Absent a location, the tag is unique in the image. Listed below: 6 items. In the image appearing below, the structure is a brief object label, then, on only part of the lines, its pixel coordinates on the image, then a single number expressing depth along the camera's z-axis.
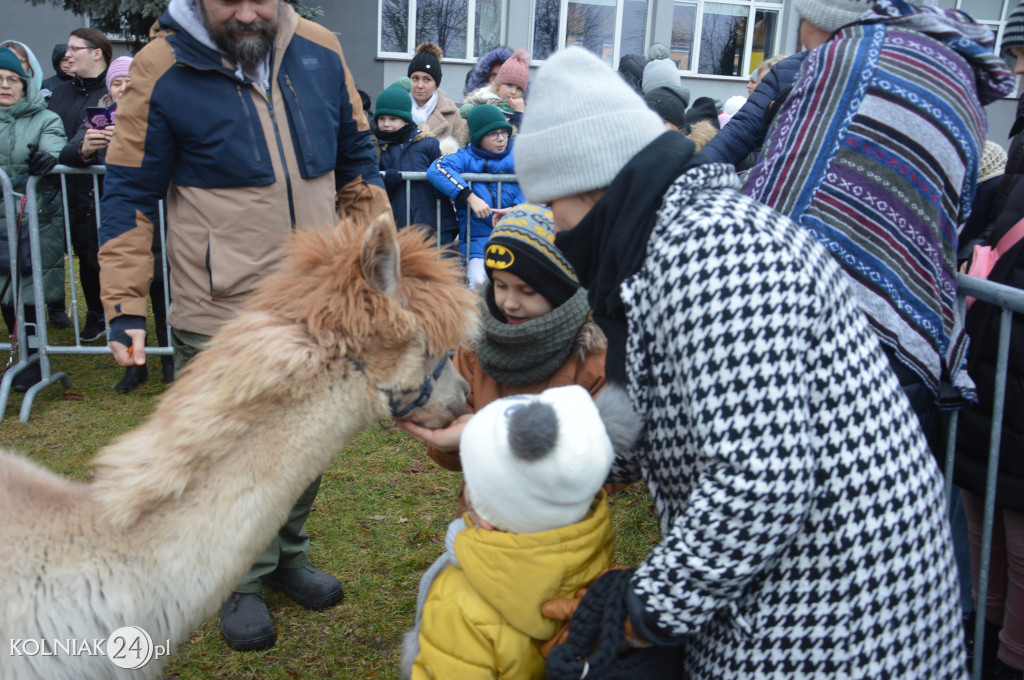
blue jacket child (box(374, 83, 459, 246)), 7.02
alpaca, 1.90
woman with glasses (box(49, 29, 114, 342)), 7.19
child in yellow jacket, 1.65
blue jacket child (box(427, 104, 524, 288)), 6.29
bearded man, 3.04
